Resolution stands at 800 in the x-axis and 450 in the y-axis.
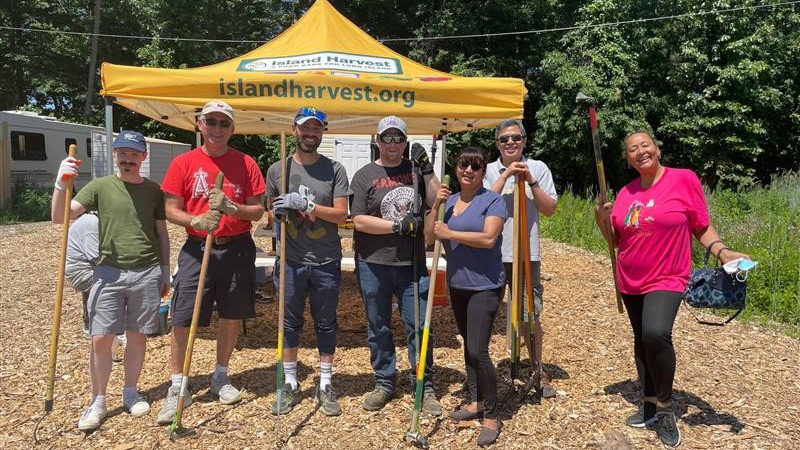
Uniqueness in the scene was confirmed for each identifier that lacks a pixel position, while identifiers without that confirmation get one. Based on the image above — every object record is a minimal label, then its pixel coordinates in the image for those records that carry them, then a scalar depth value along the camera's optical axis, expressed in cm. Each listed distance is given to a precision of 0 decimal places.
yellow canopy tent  435
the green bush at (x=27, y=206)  1514
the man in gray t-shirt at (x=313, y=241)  369
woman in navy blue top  334
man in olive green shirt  349
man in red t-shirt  362
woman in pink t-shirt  329
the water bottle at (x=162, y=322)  367
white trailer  1592
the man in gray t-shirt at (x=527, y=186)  372
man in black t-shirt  362
